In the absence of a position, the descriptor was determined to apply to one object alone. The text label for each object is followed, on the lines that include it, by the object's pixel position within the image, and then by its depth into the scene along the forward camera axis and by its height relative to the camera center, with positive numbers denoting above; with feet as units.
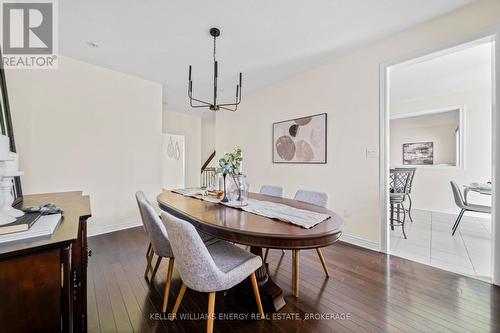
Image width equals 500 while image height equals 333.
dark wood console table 2.27 -1.40
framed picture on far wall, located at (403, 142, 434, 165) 17.13 +1.23
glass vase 6.58 -0.80
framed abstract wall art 10.82 +1.52
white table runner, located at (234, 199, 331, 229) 4.73 -1.22
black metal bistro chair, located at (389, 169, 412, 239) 11.16 -0.99
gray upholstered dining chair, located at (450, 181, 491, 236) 9.31 -1.78
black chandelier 7.70 +5.04
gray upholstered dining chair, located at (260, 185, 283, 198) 8.64 -1.04
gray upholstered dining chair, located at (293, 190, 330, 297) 7.03 -1.13
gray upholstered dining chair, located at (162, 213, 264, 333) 3.92 -2.07
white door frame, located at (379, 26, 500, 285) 6.33 +1.54
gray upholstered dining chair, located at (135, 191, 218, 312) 5.27 -1.83
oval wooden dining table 3.97 -1.29
